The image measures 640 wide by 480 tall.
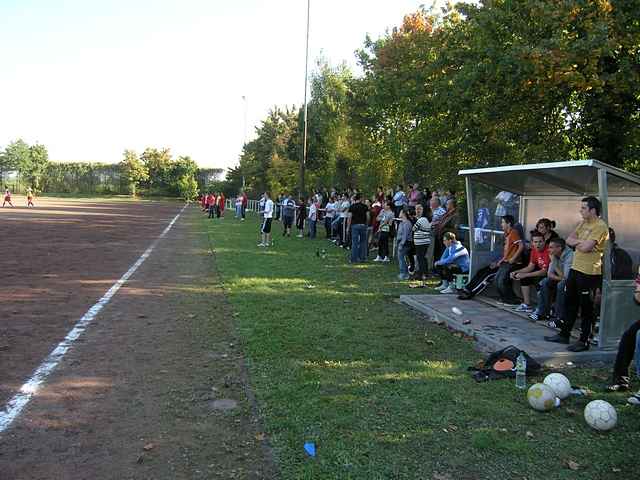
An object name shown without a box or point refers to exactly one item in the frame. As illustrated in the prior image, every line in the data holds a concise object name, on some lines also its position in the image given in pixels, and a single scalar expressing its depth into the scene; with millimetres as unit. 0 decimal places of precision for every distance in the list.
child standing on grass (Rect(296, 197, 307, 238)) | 23422
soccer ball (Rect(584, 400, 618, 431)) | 4285
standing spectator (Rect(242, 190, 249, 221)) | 36625
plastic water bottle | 5223
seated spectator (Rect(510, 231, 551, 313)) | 8055
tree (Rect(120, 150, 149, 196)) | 91125
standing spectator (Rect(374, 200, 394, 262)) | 14602
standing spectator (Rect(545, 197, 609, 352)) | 5938
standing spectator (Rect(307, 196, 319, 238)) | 21719
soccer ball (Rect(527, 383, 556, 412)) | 4633
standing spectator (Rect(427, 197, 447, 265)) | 12258
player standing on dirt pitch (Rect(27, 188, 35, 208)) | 46344
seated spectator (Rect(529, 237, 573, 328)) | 7367
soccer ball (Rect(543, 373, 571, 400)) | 4895
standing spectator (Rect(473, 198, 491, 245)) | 9875
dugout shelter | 6227
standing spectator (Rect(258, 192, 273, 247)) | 17500
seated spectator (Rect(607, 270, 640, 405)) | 5098
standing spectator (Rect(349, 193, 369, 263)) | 14672
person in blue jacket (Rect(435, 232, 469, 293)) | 10125
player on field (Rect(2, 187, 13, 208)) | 46531
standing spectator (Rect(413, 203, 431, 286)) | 11195
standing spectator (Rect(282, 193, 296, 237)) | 23141
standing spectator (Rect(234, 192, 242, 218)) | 37856
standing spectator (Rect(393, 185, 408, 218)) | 17144
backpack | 5461
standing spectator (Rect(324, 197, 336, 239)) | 20797
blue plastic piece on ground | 3797
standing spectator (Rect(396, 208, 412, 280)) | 11859
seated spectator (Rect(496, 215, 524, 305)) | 8672
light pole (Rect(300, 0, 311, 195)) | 30728
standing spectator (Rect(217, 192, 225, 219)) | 39597
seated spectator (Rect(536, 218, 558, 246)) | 8095
